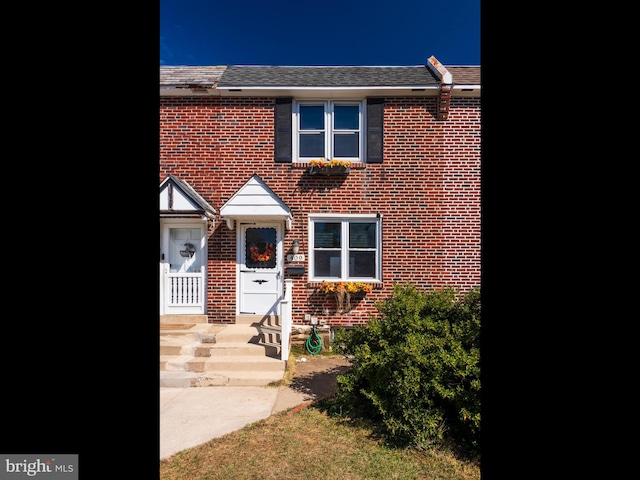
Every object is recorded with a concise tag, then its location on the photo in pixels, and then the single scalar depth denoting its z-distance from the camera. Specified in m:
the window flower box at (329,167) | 7.55
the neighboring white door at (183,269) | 7.51
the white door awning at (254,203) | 7.00
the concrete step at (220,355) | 5.33
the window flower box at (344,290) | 7.47
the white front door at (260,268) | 7.66
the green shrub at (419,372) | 3.41
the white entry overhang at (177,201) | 6.90
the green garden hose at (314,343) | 6.73
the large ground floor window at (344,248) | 7.77
